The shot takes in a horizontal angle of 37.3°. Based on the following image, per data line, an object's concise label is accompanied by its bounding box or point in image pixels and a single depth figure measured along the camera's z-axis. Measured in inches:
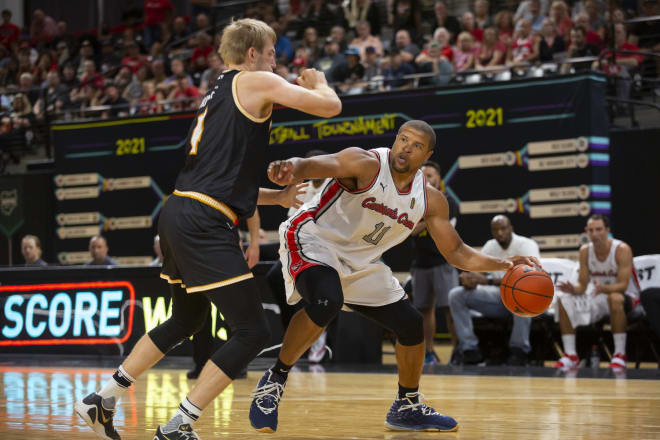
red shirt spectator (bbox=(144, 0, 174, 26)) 772.0
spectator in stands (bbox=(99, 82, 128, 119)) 641.6
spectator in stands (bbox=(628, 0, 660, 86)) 499.8
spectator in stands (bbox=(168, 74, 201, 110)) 589.5
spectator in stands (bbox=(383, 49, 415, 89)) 525.0
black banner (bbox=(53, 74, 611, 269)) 461.1
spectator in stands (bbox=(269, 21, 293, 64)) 611.8
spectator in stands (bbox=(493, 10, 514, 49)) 546.0
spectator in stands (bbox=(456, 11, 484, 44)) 556.1
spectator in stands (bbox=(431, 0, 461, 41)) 578.9
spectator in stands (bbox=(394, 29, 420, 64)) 558.3
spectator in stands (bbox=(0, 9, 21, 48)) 845.8
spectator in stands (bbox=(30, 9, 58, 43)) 848.3
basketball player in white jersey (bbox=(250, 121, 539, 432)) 194.2
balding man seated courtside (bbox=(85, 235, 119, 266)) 460.1
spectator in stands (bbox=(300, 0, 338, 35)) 665.0
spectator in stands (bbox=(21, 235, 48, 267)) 485.1
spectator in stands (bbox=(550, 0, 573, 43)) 515.3
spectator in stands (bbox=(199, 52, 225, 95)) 609.3
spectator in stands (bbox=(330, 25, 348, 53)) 595.2
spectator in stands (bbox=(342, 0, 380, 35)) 625.9
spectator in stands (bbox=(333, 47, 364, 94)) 550.0
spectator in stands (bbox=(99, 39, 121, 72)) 764.0
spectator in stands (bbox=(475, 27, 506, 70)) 522.0
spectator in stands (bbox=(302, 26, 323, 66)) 604.8
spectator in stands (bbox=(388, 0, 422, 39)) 601.3
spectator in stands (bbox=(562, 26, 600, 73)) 486.6
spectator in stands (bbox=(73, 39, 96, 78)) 766.4
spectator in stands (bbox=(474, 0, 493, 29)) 566.3
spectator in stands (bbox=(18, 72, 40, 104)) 730.8
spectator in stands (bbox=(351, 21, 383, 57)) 591.2
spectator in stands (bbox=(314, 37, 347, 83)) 563.7
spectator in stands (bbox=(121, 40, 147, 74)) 697.6
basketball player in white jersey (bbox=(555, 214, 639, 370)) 371.4
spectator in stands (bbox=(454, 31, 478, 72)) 534.3
